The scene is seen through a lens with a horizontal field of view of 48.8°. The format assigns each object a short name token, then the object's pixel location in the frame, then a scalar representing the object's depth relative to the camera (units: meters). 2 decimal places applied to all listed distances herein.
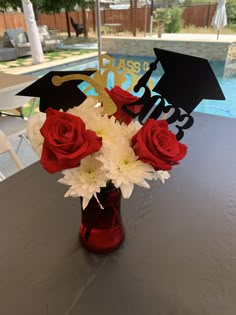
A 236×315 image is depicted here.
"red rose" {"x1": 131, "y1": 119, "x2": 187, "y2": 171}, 0.44
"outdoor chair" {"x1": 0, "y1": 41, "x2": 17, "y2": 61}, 6.17
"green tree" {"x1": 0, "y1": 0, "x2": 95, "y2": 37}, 7.53
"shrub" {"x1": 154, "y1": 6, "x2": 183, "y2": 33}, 6.20
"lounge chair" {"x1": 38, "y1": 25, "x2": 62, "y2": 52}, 7.24
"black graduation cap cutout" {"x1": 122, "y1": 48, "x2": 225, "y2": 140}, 0.52
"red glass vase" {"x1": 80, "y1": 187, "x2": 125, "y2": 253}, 0.54
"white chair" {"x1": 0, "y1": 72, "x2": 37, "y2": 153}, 1.70
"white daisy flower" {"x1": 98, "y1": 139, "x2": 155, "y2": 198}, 0.44
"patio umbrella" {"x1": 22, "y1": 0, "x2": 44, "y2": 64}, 5.07
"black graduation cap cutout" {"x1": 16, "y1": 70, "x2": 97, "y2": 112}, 0.54
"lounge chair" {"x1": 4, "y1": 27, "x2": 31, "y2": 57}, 6.49
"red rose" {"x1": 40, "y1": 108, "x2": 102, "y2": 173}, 0.42
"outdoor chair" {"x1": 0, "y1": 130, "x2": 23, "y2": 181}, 1.14
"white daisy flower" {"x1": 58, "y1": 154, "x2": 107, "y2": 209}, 0.45
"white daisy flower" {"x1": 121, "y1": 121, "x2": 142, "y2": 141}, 0.50
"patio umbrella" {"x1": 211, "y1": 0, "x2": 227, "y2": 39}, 4.50
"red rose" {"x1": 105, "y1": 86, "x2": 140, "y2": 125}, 0.58
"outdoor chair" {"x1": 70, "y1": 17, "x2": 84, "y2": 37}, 8.95
